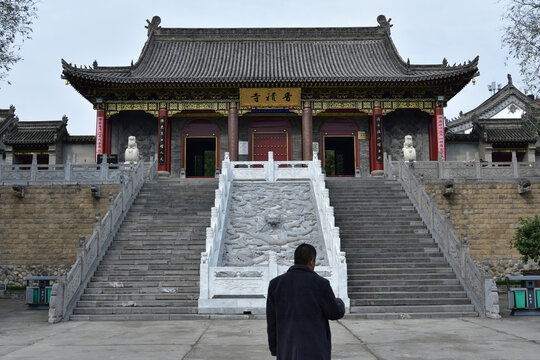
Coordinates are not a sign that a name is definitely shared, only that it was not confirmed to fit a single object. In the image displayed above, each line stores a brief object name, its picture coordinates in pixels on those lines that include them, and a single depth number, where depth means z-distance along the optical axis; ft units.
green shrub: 35.12
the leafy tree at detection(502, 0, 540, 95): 36.58
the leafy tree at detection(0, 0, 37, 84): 33.22
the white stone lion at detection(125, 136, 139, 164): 51.93
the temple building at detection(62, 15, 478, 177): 61.87
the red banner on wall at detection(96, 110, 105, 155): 63.00
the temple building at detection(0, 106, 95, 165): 69.46
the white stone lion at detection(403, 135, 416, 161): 52.34
